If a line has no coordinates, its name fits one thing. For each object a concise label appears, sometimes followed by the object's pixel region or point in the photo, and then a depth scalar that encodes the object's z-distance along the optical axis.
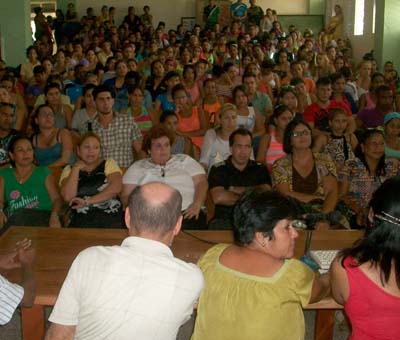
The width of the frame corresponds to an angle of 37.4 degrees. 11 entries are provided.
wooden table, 2.55
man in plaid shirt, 5.04
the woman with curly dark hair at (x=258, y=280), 1.91
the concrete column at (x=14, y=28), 10.38
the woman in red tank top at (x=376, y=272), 1.89
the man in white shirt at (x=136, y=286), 1.70
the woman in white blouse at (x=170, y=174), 4.02
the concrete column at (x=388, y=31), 10.94
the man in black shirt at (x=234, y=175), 4.10
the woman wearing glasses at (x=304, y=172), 4.05
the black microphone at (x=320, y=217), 2.66
